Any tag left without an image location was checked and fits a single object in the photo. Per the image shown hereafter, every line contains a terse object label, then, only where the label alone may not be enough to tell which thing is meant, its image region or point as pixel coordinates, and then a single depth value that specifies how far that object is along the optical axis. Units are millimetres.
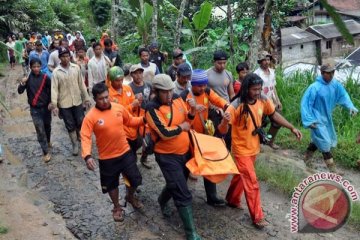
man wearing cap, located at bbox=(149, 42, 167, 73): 8395
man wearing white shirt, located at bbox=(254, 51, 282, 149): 6175
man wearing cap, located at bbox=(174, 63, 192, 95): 4660
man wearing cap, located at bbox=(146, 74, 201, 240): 4012
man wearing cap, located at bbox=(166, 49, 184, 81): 6391
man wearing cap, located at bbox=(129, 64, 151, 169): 5496
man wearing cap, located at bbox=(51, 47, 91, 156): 6473
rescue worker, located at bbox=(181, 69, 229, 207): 4586
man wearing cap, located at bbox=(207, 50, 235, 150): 5473
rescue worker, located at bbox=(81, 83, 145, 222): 4242
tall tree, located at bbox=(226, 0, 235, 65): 10374
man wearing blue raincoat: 5340
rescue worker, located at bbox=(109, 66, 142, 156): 5172
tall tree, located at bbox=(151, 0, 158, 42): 10129
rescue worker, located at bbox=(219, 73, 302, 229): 4309
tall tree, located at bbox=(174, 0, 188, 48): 10555
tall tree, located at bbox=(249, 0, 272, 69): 7613
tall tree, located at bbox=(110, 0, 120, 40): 10678
